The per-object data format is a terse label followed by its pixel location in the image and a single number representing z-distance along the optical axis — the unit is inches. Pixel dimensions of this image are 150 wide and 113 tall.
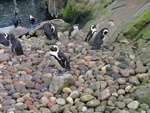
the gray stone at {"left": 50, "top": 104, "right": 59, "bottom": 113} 184.3
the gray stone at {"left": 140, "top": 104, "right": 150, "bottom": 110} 170.8
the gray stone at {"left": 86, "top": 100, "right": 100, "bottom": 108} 183.3
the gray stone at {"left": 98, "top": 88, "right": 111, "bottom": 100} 190.5
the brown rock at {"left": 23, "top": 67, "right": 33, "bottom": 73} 257.9
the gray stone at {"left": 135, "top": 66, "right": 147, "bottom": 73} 220.2
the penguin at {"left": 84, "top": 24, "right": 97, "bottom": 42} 364.8
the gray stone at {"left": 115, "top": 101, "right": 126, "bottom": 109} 178.1
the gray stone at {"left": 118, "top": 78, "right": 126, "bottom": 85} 209.6
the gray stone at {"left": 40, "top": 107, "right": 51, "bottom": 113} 182.9
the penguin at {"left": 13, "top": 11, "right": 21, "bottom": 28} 527.8
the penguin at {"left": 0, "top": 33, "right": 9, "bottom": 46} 414.7
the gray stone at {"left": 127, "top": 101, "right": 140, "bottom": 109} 174.6
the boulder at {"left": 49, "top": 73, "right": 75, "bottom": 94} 207.2
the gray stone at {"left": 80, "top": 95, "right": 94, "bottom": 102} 191.0
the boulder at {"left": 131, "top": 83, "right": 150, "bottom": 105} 177.6
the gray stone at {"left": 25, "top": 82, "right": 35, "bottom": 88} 220.4
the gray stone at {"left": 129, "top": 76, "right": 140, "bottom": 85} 203.7
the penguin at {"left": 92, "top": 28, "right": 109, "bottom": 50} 318.7
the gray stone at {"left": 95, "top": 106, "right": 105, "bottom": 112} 177.1
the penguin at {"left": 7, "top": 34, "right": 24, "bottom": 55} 316.8
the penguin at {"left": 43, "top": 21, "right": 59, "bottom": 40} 392.2
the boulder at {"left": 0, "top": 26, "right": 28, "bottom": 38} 503.8
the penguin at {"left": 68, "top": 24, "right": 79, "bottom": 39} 396.3
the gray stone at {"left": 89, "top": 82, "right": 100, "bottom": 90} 209.5
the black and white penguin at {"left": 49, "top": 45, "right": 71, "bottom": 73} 233.3
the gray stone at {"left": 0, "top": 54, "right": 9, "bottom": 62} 295.1
